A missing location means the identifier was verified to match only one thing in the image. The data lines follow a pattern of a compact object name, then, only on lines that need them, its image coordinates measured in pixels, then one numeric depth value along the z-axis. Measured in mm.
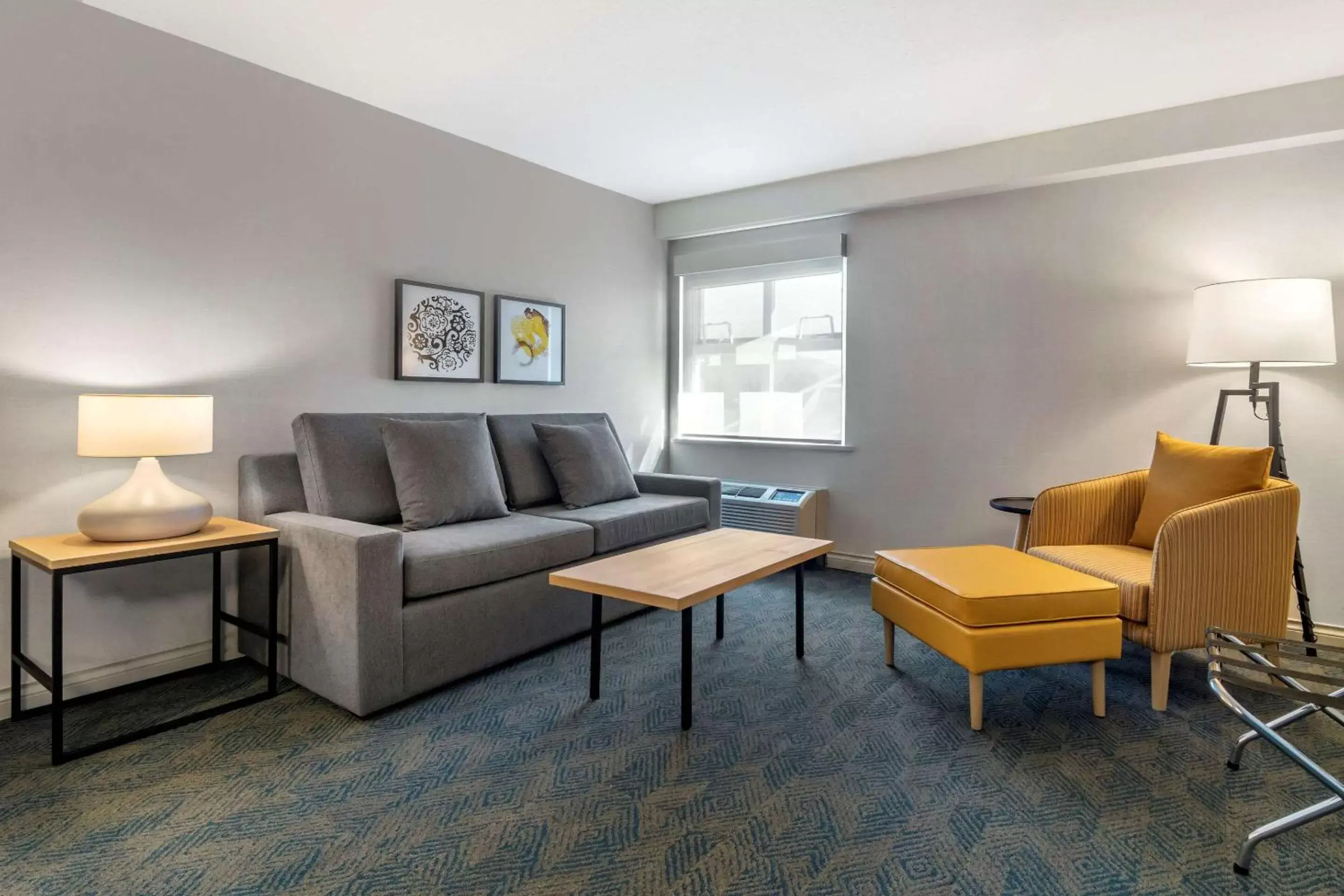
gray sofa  2281
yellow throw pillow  2568
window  4488
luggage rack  1484
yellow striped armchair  2344
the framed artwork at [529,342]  3908
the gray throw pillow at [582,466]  3623
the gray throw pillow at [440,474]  2938
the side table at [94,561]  1974
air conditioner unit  4250
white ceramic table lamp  2127
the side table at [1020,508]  3301
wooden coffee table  2166
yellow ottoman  2205
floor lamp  2725
